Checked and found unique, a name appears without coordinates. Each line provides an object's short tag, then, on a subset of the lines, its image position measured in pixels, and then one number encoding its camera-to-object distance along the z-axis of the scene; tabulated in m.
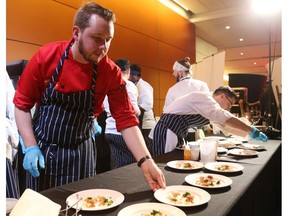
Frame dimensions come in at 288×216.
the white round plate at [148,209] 0.83
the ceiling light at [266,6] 4.79
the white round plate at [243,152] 1.83
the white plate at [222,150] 1.95
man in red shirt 1.24
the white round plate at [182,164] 1.43
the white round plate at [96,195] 0.87
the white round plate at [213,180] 1.13
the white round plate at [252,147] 2.09
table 0.91
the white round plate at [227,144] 2.21
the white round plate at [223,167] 1.39
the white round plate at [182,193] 0.93
